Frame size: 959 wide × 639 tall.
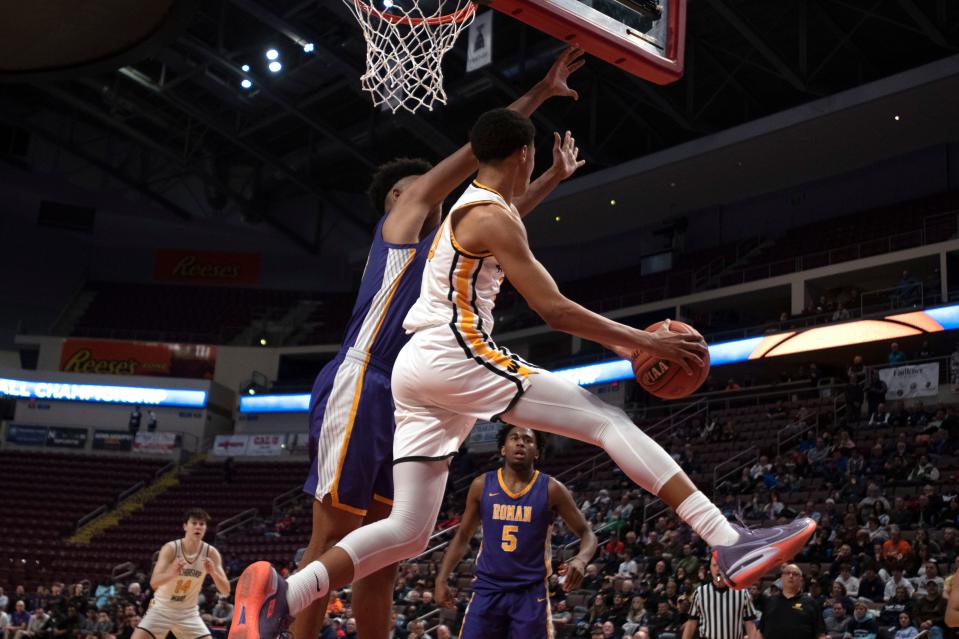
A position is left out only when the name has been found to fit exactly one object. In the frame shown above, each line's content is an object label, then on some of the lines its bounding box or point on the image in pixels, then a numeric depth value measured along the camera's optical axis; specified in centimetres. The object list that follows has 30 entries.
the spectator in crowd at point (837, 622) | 1171
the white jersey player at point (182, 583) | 871
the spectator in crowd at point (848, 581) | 1291
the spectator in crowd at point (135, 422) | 3347
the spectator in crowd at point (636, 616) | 1275
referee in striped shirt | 884
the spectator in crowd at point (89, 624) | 1681
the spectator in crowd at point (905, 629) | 1120
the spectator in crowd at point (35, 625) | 1681
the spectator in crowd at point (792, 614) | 863
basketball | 400
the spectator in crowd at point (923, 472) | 1590
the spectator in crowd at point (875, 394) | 2023
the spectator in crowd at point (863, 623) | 1147
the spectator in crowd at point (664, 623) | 1223
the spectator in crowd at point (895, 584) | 1224
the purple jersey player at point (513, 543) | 583
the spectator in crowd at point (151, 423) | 3400
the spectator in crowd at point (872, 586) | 1264
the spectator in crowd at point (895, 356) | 2162
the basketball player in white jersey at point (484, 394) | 368
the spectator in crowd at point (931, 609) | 1083
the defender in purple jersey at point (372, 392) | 445
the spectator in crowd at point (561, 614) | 1331
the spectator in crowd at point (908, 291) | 2292
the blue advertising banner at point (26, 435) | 3362
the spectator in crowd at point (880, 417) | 1914
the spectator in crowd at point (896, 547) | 1302
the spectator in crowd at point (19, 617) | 1856
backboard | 594
